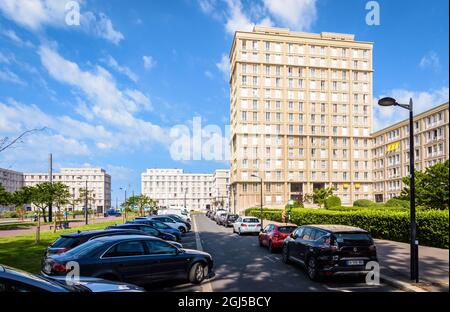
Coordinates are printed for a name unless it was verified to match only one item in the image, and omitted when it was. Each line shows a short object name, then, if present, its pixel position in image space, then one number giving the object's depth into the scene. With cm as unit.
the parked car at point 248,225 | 2622
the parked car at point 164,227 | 2135
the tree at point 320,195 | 6557
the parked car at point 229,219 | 3688
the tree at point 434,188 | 2764
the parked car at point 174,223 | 2801
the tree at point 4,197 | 4366
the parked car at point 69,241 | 1028
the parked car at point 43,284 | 441
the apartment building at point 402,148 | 6397
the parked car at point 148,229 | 1751
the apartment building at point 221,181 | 15998
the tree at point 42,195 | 4606
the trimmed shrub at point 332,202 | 5578
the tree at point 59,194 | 4828
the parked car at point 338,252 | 984
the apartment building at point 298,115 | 7919
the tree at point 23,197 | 5062
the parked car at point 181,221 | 3094
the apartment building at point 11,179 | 13134
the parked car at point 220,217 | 4042
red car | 1630
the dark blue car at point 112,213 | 10514
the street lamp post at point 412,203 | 964
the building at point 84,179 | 15338
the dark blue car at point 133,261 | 815
